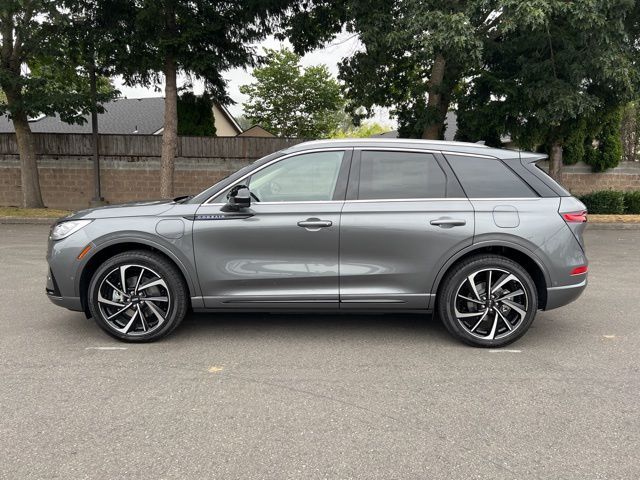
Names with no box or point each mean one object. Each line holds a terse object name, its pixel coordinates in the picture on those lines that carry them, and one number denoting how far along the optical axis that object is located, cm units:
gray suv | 407
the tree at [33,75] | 1324
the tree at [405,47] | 989
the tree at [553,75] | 966
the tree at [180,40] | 1301
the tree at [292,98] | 4416
